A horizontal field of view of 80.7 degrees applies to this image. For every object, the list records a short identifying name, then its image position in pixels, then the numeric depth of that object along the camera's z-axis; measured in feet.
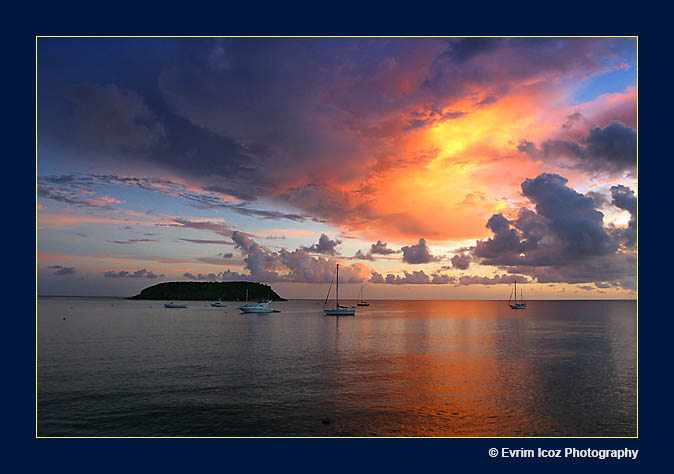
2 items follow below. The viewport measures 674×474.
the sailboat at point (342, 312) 466.82
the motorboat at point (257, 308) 490.49
